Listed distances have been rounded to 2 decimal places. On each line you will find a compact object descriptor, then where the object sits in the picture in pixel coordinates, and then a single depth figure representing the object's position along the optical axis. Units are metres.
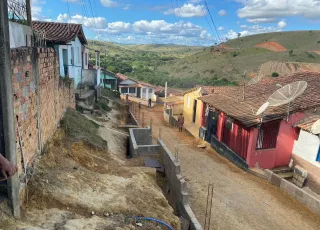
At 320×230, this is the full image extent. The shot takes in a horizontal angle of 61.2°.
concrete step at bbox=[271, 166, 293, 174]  13.22
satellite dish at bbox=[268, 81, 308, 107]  12.06
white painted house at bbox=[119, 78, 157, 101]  41.53
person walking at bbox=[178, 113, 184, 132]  21.89
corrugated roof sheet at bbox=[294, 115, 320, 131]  12.33
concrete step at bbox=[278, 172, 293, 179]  12.85
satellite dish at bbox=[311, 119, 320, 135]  11.14
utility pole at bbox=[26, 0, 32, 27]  7.03
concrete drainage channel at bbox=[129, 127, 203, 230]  8.23
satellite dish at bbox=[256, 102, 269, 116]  11.87
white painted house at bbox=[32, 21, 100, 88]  14.77
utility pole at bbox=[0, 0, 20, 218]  4.35
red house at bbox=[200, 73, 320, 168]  13.04
